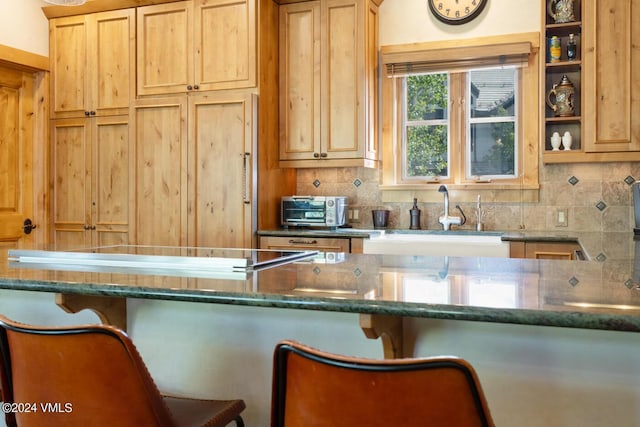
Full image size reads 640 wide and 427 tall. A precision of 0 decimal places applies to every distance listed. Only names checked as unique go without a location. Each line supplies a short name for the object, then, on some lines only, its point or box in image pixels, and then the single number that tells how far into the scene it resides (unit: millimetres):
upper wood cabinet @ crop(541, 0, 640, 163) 3545
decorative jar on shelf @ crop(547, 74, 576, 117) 3775
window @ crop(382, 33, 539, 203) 4066
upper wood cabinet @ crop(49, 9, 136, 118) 4375
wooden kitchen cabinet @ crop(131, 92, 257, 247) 4020
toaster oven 4133
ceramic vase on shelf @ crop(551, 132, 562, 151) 3834
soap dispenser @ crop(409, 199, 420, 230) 4223
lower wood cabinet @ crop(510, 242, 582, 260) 3475
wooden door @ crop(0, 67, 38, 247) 4355
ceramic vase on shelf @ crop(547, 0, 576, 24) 3770
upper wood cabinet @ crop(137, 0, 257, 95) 4027
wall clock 4164
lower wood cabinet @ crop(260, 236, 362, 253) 3842
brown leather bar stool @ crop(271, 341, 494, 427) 911
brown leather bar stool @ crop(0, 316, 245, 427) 1141
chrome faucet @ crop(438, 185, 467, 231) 4082
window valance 3998
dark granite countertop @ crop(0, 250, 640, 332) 1084
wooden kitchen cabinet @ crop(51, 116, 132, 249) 4414
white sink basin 3576
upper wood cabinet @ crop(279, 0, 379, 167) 4086
